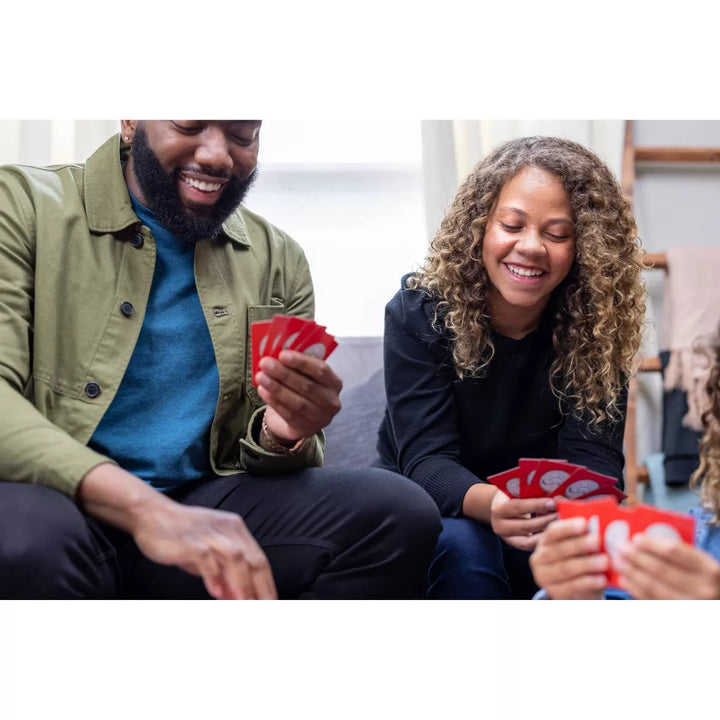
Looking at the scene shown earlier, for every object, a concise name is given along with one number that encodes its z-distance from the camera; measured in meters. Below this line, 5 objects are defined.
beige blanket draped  2.50
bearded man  1.25
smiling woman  1.57
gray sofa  2.06
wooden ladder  2.26
